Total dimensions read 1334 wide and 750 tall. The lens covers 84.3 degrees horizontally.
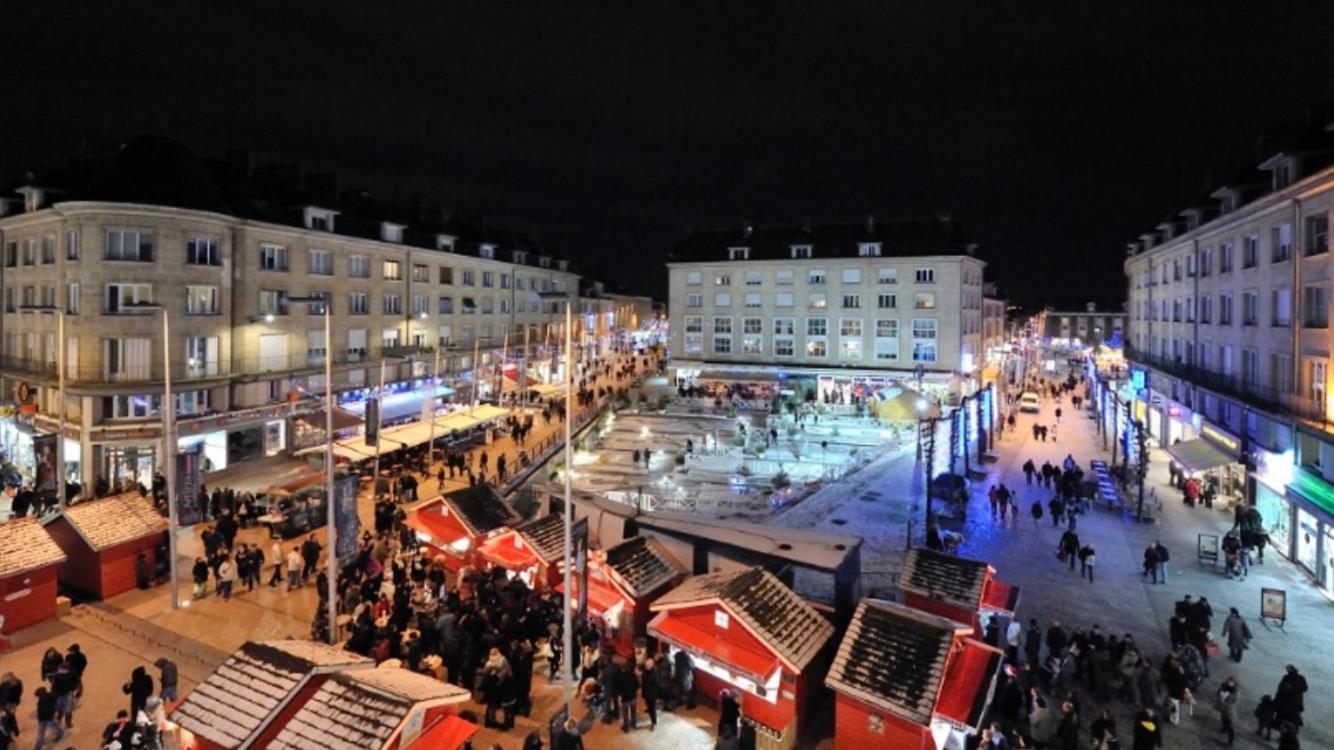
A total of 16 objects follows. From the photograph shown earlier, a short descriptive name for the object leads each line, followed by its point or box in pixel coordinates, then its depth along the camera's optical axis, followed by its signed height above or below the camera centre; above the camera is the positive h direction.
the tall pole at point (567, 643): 13.03 -5.14
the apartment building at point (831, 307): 55.97 +4.16
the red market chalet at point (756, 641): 13.34 -5.37
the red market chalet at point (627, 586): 16.50 -5.20
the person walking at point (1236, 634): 16.89 -6.35
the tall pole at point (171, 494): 18.94 -3.53
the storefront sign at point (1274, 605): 18.80 -6.33
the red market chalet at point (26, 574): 17.62 -5.26
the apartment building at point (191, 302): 30.95 +2.66
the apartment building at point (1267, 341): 22.48 +0.65
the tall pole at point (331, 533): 16.09 -4.00
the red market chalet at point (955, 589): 15.37 -4.95
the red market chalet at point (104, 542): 20.02 -5.10
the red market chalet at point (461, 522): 21.05 -4.80
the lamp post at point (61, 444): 23.37 -2.78
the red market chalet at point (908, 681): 11.95 -5.47
